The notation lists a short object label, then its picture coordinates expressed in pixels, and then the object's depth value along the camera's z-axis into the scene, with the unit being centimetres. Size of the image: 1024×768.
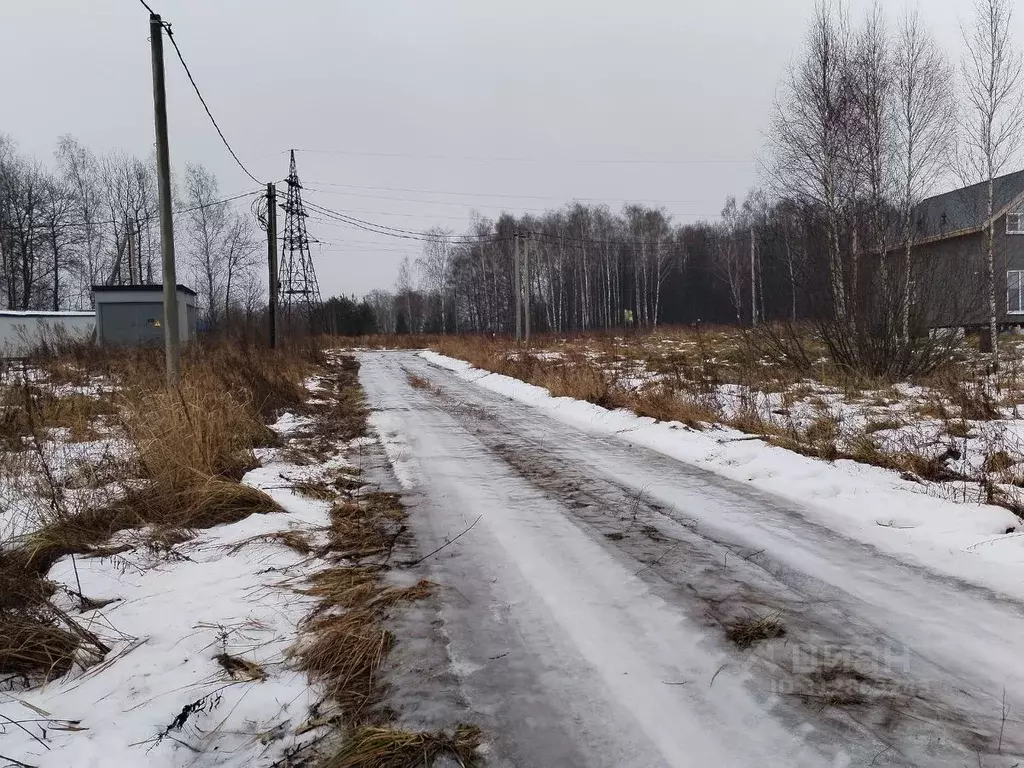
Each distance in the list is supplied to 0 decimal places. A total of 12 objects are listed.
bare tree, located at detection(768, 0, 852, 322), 1532
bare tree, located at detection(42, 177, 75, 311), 4316
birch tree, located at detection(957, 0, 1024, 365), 1719
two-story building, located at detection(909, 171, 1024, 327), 1233
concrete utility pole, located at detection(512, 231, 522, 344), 3161
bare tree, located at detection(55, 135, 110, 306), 4672
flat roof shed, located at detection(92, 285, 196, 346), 2569
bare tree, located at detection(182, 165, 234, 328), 5138
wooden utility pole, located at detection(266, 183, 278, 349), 2267
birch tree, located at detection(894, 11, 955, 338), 1689
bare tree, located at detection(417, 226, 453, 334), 6988
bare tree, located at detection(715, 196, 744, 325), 5406
